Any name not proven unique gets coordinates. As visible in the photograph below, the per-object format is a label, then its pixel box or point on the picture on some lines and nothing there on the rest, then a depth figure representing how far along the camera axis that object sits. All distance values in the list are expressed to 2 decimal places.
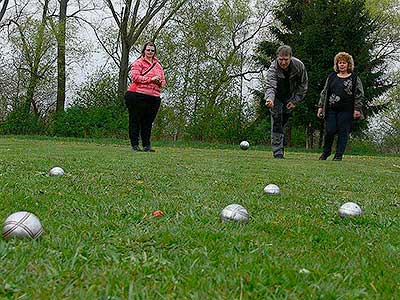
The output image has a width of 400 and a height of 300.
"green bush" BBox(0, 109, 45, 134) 22.58
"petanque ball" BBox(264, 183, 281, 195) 4.02
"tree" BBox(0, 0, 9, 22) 27.00
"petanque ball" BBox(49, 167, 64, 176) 4.67
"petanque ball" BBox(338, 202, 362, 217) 3.13
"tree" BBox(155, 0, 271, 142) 22.03
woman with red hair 8.89
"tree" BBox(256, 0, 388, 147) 21.38
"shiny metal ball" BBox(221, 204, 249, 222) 2.77
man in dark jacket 8.82
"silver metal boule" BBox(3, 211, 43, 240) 2.20
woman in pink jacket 8.97
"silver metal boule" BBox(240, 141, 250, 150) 15.96
